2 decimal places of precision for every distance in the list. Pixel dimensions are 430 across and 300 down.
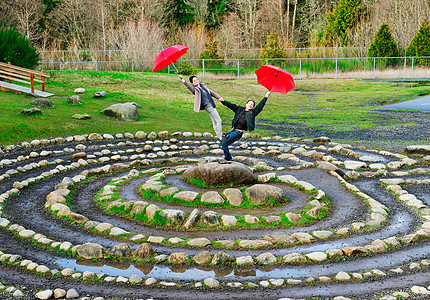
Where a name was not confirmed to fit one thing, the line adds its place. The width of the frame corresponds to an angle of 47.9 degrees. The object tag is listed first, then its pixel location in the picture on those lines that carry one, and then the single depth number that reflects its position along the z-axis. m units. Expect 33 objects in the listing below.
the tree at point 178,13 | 60.03
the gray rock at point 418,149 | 17.16
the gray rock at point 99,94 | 26.92
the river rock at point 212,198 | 12.13
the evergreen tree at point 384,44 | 50.03
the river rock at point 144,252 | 9.15
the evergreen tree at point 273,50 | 50.94
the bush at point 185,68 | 40.94
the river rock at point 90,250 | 9.26
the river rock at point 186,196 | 12.30
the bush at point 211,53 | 47.38
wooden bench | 25.75
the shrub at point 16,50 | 29.89
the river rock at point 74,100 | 24.81
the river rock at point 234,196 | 12.11
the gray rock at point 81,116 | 22.39
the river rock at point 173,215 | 10.98
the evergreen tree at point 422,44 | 48.88
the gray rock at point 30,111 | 21.45
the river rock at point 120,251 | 9.26
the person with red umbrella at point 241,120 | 13.19
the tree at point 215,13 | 62.75
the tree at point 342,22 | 57.31
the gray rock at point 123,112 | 23.39
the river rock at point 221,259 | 8.85
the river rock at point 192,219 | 10.73
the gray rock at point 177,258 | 8.98
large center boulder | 13.18
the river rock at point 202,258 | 8.91
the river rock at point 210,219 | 10.84
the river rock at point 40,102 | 23.28
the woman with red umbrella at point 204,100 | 13.33
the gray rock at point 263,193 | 12.12
